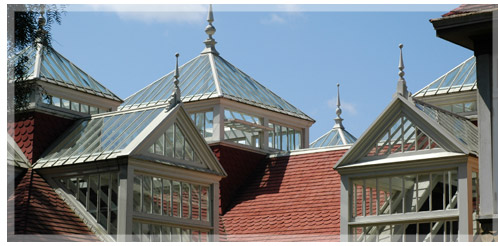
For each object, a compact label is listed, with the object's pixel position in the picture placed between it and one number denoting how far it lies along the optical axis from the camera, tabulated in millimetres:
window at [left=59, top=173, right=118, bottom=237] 19500
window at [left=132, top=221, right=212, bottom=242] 19344
